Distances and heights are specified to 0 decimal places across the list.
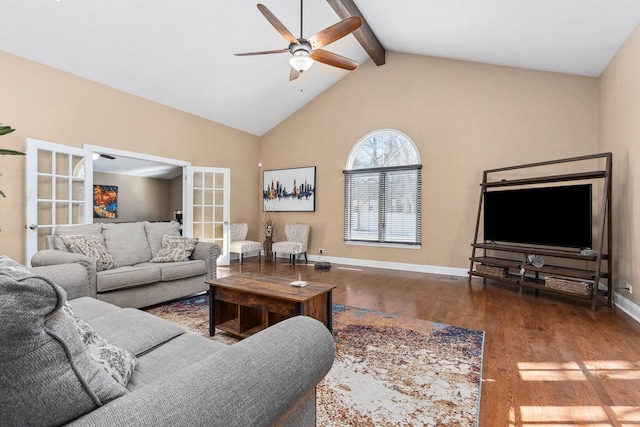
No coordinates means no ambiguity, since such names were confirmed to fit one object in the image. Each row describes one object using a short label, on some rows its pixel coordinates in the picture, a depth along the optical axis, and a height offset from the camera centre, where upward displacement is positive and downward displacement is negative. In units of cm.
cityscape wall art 651 +48
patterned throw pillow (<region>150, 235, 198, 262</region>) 358 -48
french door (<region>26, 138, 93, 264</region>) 361 +24
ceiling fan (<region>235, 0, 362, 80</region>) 283 +174
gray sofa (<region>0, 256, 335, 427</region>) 56 -41
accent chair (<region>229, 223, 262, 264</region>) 598 -65
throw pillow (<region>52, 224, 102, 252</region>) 299 -25
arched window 550 +42
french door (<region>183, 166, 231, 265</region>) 573 +9
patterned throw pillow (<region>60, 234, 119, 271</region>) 300 -41
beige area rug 162 -107
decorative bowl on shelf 387 -60
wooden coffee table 225 -71
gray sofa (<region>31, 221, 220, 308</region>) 283 -56
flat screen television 357 -1
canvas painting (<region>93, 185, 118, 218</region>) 798 +19
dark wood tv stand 335 -61
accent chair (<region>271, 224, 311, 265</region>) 604 -64
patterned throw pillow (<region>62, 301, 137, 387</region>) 93 -48
